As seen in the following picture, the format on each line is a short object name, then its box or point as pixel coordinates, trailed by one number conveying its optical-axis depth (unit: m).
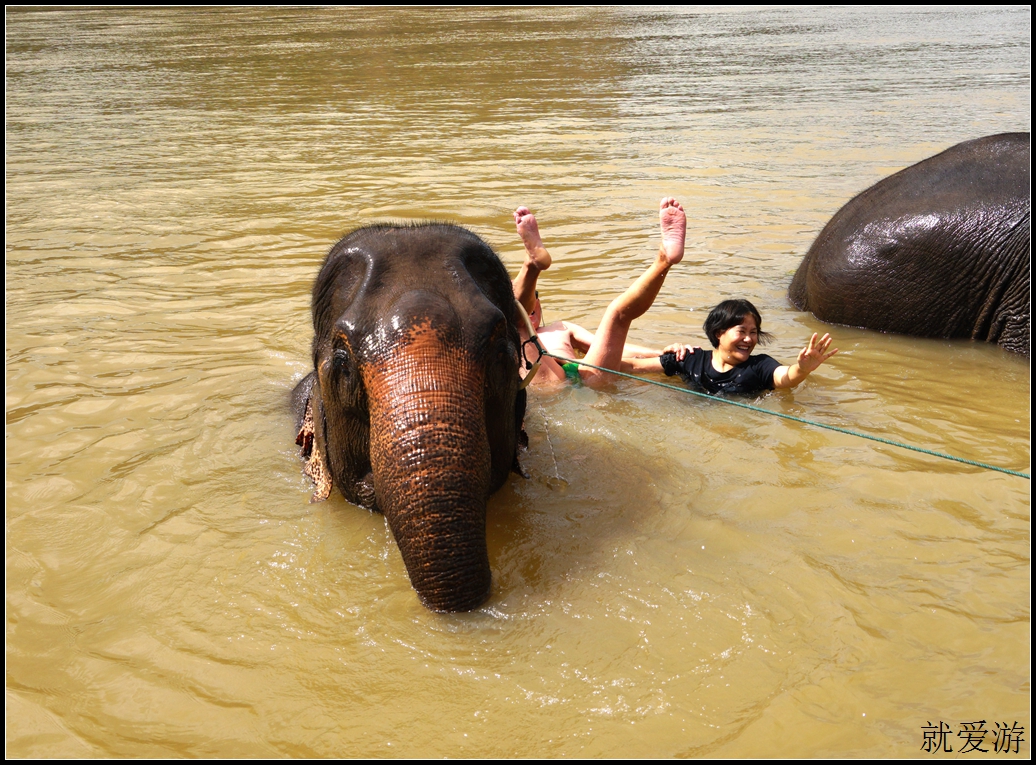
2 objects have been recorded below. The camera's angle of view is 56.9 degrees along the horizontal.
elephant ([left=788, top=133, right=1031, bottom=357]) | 5.38
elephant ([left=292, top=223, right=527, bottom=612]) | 2.89
